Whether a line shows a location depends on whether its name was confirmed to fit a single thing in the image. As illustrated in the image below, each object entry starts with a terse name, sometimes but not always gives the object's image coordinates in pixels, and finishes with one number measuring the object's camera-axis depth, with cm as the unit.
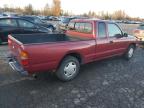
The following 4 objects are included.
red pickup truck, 254
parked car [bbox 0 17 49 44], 556
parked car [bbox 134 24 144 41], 698
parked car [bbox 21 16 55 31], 1051
